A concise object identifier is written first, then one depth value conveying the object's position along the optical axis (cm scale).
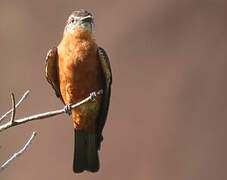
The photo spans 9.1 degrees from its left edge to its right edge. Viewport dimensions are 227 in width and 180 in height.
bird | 1108
